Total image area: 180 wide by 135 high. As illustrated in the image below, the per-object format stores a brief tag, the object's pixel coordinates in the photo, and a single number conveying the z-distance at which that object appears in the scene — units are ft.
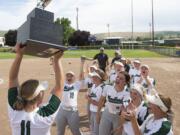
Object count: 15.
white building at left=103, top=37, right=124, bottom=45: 132.63
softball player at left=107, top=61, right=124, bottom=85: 14.33
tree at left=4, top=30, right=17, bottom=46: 135.58
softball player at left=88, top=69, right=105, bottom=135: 12.61
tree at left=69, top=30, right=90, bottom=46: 129.33
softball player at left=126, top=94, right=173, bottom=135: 6.83
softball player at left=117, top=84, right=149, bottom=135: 8.36
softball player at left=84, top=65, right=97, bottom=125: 14.21
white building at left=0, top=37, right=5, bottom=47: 127.80
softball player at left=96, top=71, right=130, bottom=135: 10.96
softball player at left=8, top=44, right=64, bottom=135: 5.40
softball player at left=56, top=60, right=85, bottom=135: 12.37
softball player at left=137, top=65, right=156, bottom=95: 13.79
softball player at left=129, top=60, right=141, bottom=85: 16.17
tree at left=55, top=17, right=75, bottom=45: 129.14
